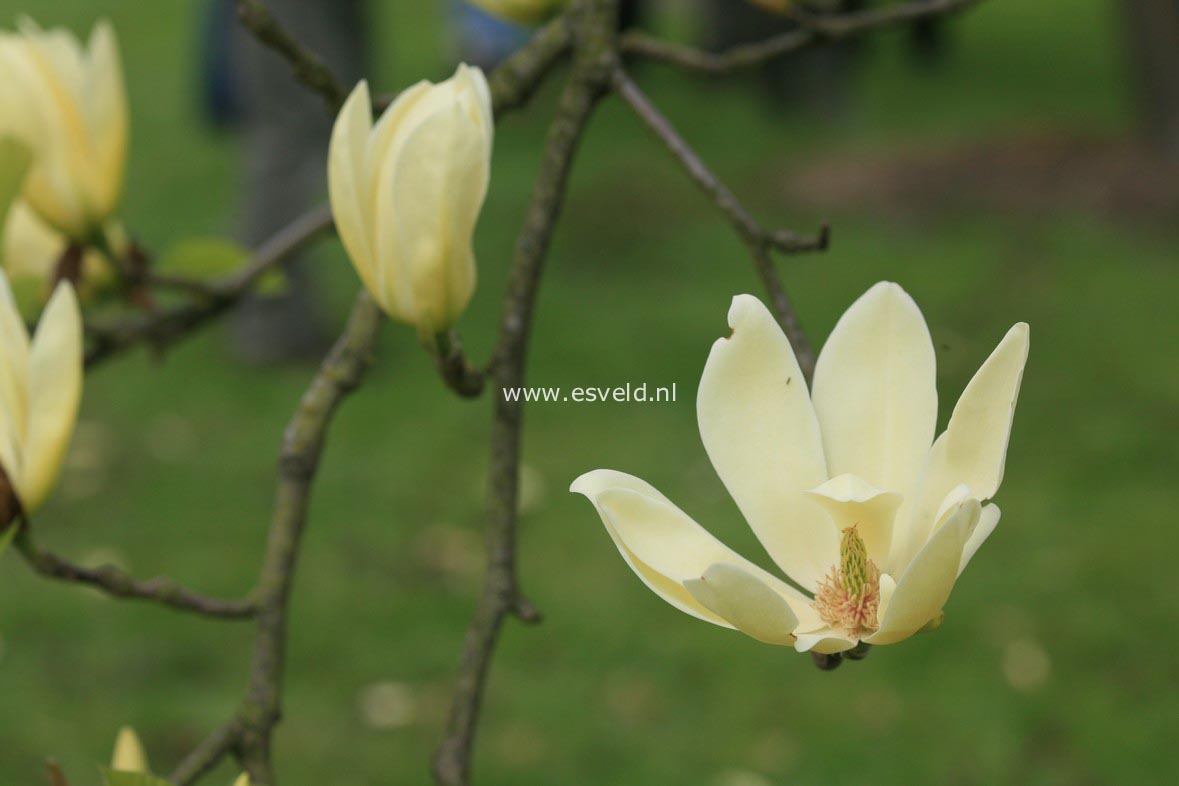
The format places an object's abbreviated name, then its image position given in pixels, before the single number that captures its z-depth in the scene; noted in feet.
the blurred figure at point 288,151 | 22.50
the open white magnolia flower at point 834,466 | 5.07
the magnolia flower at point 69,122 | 5.89
